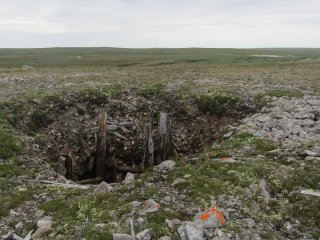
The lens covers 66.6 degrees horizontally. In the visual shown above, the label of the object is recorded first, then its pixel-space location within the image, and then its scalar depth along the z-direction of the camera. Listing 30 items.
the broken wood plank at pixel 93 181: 11.74
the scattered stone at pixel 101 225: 5.71
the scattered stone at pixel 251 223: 5.85
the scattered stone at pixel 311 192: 6.89
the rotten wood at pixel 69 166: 12.10
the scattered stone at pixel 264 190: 6.76
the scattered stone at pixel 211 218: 5.83
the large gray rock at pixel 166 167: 8.32
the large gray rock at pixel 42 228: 5.74
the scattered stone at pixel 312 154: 8.56
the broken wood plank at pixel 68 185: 7.82
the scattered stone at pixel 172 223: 5.78
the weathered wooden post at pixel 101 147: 12.79
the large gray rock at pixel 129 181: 7.46
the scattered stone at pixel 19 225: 6.05
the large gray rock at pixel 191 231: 5.51
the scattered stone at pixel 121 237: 5.40
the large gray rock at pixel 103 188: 7.30
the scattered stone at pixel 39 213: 6.36
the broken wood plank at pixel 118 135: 13.53
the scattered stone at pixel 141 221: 5.84
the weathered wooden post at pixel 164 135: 13.09
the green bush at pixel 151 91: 15.66
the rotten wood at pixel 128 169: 13.59
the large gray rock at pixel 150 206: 6.22
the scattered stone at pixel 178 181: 7.35
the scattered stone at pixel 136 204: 6.39
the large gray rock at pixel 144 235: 5.48
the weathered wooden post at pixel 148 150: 13.07
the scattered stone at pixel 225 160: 8.26
